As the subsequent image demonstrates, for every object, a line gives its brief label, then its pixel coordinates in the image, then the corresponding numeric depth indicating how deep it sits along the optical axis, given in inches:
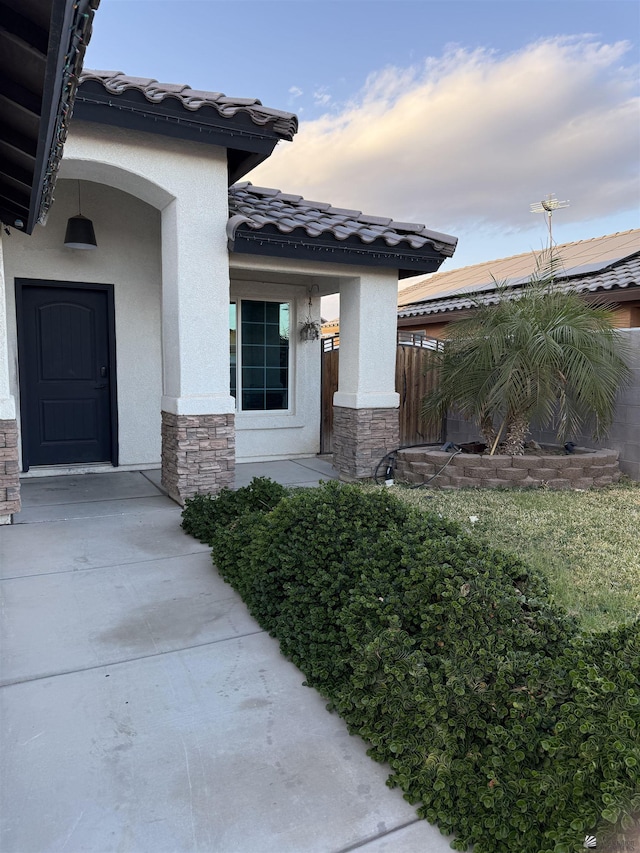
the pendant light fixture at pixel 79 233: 275.4
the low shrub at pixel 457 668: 79.4
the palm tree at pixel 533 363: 267.7
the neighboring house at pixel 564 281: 407.8
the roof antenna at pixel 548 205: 613.3
